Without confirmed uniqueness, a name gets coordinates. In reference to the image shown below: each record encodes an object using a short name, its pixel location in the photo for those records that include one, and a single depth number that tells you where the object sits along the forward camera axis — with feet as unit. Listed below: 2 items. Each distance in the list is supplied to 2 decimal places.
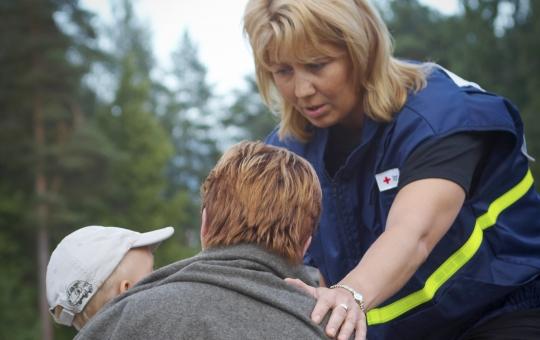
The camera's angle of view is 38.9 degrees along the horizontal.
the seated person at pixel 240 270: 6.88
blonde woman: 8.76
